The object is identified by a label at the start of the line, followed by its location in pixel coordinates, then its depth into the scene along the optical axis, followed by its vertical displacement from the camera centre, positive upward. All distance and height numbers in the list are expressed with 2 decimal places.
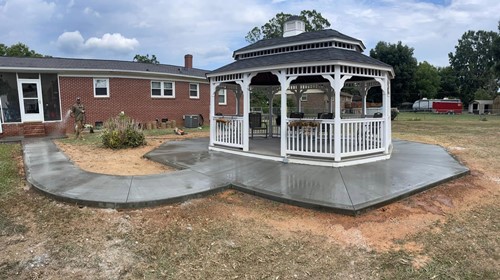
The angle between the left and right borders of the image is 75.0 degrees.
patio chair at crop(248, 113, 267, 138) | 12.01 -0.21
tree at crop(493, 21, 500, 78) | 44.47 +8.09
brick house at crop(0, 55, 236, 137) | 15.02 +1.44
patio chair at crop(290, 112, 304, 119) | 10.70 -0.02
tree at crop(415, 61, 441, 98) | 62.05 +5.92
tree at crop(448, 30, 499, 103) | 68.25 +10.29
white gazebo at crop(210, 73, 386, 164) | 7.82 -0.53
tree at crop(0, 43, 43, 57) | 37.28 +8.18
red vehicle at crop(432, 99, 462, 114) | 49.16 +0.63
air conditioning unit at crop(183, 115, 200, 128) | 20.08 -0.26
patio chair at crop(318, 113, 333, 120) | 10.18 -0.07
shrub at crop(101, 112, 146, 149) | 10.75 -0.56
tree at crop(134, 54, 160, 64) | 54.53 +10.09
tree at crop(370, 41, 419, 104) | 49.94 +7.69
